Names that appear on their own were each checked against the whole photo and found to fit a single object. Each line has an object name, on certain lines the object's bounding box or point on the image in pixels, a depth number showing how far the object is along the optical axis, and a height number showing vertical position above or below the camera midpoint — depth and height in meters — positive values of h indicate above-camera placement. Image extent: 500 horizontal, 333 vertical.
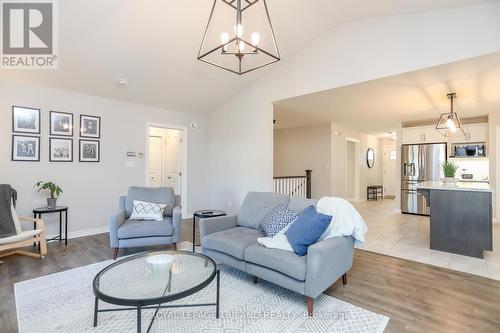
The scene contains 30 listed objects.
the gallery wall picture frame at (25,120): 3.67 +0.71
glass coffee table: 1.51 -0.76
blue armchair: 3.07 -0.72
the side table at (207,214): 3.17 -0.57
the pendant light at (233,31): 3.43 +1.99
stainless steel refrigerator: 5.94 -0.02
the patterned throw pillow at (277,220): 2.57 -0.53
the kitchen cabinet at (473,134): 5.57 +0.74
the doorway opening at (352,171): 8.45 -0.09
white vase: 4.05 -0.19
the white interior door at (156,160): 6.56 +0.21
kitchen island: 3.23 -0.66
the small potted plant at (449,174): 4.06 -0.09
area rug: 1.81 -1.11
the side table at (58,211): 3.54 -0.63
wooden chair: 2.89 -0.85
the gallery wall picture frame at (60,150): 3.99 +0.29
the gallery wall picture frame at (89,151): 4.28 +0.30
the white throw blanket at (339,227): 2.30 -0.53
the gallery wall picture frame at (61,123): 3.99 +0.71
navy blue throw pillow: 2.12 -0.53
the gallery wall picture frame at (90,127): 4.28 +0.71
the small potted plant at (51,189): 3.69 -0.31
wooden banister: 5.34 -0.37
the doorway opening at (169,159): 5.60 +0.21
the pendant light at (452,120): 4.12 +0.79
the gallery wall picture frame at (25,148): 3.67 +0.30
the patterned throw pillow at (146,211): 3.45 -0.58
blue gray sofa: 1.96 -0.73
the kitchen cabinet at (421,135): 6.00 +0.80
